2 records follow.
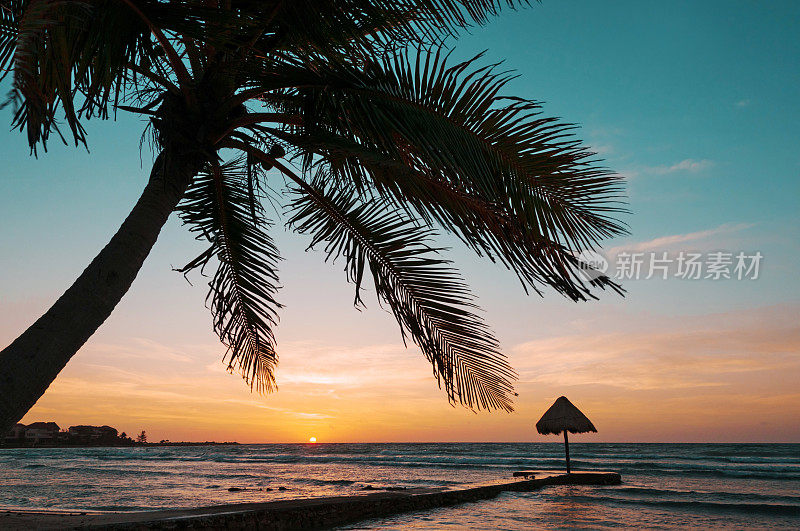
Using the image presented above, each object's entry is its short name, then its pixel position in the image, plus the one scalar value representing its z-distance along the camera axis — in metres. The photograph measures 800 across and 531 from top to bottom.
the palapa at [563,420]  19.64
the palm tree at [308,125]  2.48
